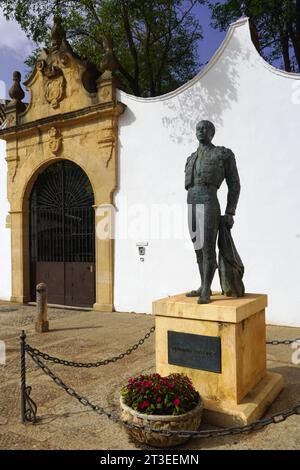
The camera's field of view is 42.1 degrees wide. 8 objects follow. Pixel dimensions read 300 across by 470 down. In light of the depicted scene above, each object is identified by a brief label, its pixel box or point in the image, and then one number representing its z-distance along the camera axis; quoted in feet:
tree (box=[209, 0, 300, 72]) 38.17
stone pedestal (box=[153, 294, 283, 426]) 11.99
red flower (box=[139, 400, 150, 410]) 10.78
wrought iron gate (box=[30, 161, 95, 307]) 34.53
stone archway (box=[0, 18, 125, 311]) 32.22
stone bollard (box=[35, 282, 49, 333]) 24.86
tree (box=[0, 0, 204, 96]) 39.93
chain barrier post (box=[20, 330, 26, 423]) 12.32
